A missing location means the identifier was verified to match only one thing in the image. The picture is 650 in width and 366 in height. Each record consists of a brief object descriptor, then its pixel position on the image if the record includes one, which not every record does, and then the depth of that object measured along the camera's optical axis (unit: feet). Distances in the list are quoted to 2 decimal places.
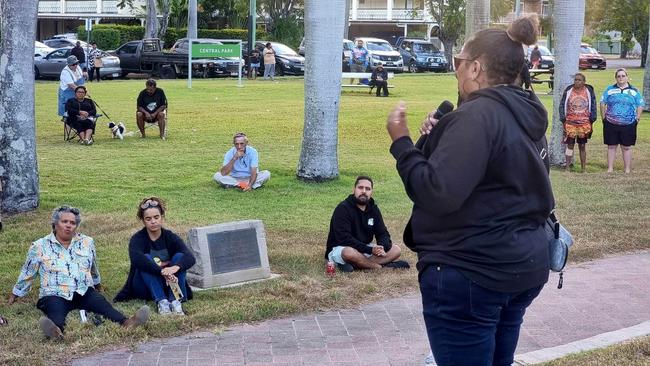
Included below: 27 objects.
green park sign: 103.50
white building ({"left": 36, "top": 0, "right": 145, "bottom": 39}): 201.46
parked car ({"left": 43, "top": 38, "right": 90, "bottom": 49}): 131.13
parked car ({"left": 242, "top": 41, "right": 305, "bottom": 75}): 124.32
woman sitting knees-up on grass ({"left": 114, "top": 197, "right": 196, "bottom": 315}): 25.10
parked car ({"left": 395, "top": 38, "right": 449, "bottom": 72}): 147.33
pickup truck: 118.21
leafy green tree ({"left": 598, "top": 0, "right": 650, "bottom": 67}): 169.09
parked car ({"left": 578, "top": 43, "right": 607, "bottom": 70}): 156.87
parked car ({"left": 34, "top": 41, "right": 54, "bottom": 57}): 117.16
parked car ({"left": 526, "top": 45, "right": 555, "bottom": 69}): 135.42
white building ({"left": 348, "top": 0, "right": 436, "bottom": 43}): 217.97
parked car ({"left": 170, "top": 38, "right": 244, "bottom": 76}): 117.83
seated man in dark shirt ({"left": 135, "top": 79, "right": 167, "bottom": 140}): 61.41
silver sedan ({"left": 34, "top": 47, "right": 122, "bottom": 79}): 115.24
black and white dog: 61.26
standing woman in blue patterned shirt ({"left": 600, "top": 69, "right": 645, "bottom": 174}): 51.03
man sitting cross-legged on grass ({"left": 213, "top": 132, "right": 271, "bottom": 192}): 43.42
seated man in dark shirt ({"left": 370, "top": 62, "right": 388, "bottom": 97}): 93.45
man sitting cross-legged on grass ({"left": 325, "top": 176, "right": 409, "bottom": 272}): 29.53
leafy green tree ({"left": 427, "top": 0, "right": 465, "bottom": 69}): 170.19
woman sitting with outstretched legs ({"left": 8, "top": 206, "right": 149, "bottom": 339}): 23.85
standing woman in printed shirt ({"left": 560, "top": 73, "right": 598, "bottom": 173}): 50.93
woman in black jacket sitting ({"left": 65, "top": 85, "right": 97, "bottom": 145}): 58.80
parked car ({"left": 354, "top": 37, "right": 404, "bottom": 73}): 137.69
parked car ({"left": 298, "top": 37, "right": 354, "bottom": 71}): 120.37
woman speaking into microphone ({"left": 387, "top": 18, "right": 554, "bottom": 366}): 11.36
